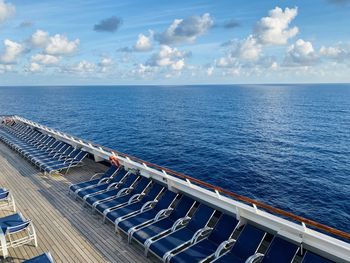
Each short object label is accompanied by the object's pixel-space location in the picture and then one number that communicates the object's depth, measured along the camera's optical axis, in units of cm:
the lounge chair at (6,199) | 751
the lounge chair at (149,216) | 620
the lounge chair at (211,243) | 508
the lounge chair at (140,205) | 675
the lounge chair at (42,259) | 468
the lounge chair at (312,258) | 439
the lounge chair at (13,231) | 548
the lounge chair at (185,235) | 531
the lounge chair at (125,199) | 714
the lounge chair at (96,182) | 844
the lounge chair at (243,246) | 507
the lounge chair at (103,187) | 801
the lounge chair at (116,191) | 768
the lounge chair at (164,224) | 580
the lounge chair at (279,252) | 480
